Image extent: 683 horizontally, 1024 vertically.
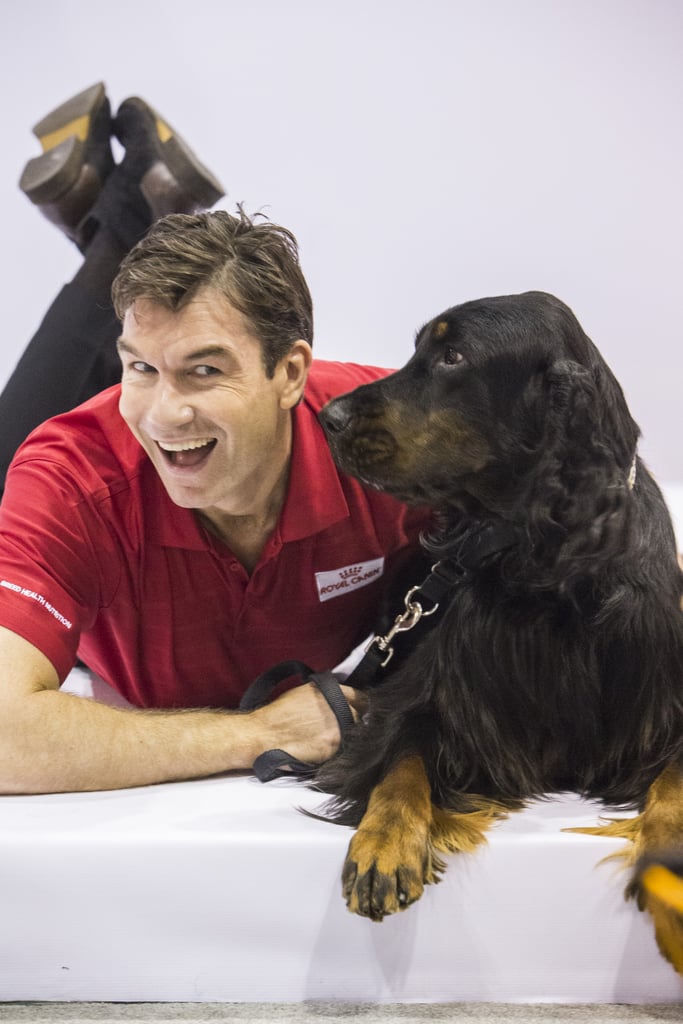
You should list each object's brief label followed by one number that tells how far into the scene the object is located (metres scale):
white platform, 2.56
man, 2.72
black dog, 2.59
